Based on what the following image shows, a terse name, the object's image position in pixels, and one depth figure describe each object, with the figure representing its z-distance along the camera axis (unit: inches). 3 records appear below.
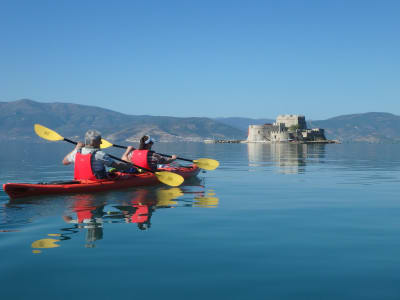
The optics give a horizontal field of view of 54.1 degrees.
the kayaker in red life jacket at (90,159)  473.7
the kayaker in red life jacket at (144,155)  604.4
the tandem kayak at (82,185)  451.5
